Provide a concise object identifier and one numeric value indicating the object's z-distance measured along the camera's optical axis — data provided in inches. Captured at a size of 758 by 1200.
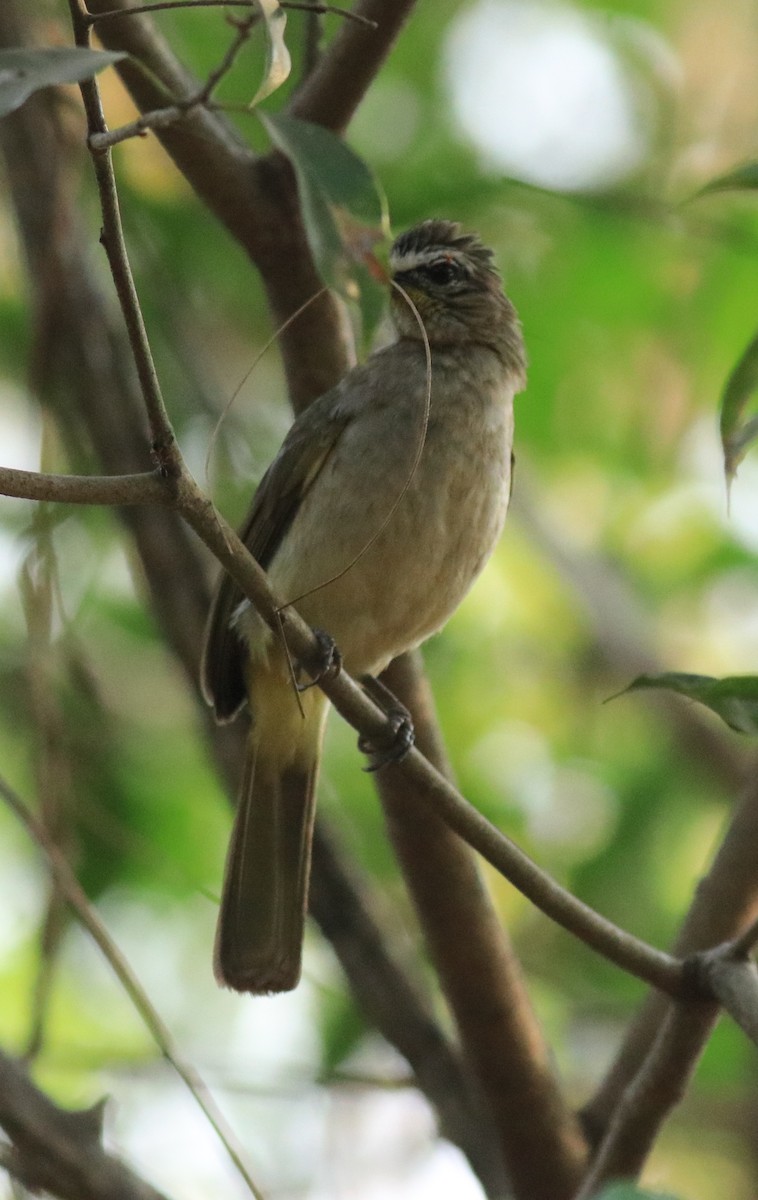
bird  287.4
